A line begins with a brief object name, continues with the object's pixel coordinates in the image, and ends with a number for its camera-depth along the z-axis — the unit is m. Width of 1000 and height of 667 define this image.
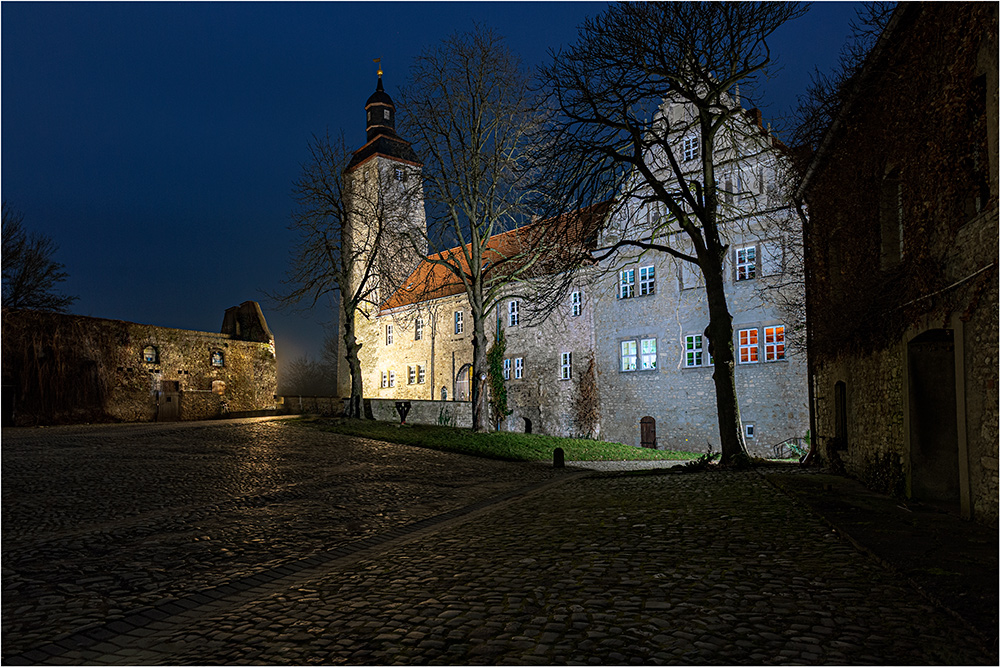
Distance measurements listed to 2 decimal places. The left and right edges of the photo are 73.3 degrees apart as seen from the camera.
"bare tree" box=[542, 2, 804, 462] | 13.33
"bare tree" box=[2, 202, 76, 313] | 34.84
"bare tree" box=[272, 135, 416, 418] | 26.72
